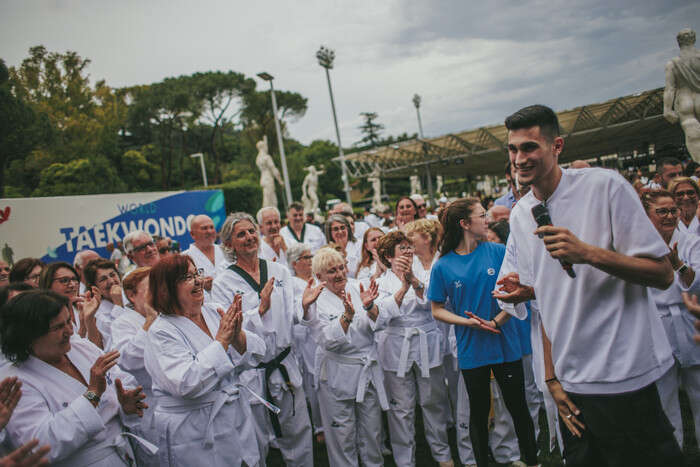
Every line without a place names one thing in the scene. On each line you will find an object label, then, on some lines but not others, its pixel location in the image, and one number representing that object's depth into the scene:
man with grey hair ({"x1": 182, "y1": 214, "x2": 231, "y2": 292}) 5.61
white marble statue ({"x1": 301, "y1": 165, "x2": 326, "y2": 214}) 22.64
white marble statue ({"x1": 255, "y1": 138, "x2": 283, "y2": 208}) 19.08
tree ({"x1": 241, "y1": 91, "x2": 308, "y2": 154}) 42.78
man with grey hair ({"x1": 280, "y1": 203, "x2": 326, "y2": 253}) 7.51
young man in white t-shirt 1.76
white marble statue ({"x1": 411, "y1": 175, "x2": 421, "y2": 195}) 36.32
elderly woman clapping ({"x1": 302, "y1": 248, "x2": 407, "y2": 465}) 3.76
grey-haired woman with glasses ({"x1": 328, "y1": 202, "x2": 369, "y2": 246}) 8.02
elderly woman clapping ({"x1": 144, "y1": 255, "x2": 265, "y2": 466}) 2.77
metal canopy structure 18.75
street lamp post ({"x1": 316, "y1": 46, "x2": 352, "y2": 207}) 20.98
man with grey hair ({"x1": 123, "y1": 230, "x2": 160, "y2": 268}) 5.34
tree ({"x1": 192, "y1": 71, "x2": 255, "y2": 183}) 39.56
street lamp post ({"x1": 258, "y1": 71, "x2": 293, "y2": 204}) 19.08
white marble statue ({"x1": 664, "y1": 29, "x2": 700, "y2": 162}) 6.27
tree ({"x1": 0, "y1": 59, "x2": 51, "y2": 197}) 17.48
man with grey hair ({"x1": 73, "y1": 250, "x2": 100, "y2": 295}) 5.32
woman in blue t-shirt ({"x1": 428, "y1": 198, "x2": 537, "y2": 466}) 3.39
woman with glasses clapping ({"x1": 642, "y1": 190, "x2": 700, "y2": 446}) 3.17
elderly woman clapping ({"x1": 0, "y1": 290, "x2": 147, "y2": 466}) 2.27
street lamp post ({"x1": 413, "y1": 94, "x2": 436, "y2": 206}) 23.28
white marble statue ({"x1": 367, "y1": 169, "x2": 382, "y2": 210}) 30.33
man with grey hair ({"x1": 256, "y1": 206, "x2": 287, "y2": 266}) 5.99
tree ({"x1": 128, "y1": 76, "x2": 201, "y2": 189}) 38.78
